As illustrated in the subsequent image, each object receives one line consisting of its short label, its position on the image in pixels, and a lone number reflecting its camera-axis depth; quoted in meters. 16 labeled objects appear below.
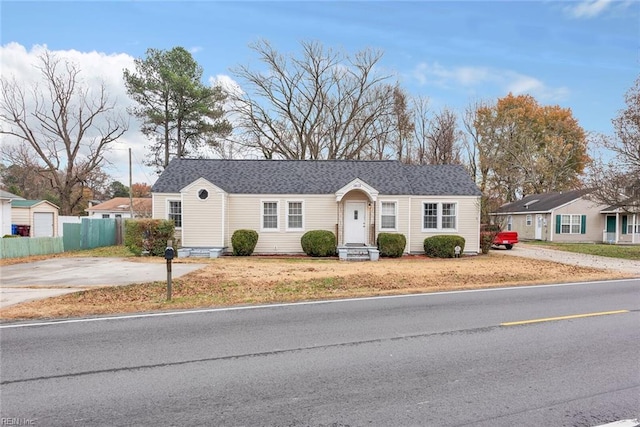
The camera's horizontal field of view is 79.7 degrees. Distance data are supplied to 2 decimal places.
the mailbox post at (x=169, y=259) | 7.89
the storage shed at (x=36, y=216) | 26.12
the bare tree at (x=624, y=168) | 18.55
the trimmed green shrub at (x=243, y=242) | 18.36
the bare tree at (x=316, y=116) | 33.94
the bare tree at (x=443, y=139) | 39.38
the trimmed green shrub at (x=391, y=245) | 18.53
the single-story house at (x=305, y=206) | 18.48
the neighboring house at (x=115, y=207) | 48.14
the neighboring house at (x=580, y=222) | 30.02
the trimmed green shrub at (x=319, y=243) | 18.48
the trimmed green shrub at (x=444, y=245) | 18.81
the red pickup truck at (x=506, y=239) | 23.48
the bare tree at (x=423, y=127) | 39.75
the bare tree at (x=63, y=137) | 29.28
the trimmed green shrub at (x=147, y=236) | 17.50
